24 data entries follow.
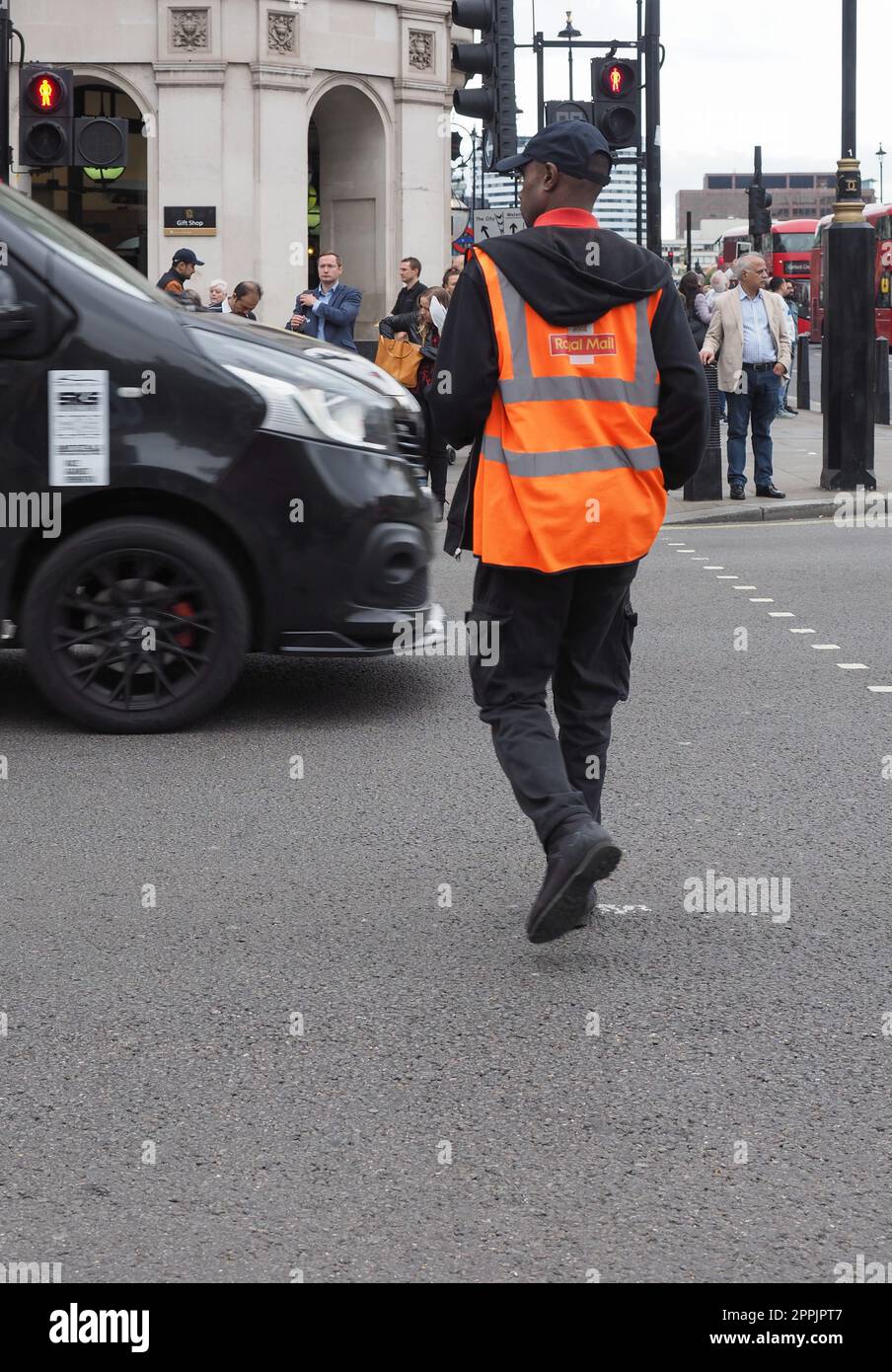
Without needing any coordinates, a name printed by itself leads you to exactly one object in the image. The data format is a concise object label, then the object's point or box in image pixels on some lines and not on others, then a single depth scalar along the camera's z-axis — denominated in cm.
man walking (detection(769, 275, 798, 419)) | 2839
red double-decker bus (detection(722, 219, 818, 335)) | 6012
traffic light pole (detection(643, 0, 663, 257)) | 2062
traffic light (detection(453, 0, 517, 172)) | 1647
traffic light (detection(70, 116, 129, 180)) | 1479
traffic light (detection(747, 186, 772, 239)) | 3897
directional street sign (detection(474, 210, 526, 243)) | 2084
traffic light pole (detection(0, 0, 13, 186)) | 1428
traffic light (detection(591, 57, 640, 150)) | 1673
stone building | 2734
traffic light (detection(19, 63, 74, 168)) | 1472
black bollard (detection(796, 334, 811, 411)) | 2907
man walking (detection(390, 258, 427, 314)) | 1739
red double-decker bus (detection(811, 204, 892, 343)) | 5078
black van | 729
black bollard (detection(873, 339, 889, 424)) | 2114
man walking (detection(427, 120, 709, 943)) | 465
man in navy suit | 1628
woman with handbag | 1577
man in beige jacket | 1617
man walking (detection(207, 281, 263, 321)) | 1666
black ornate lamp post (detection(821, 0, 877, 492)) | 1700
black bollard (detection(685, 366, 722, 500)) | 1678
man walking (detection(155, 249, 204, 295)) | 1700
